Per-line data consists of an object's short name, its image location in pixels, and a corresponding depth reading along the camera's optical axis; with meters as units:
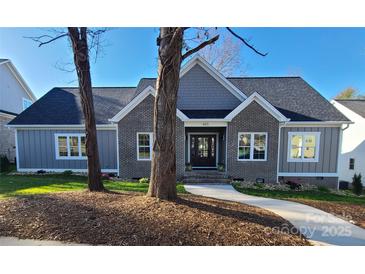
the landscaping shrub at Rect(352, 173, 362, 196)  9.82
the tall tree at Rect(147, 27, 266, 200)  4.19
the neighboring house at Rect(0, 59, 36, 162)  15.26
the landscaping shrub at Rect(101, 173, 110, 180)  10.03
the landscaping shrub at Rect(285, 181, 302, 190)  9.42
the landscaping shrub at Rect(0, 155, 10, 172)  11.78
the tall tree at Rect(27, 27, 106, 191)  5.27
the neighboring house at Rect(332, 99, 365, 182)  15.08
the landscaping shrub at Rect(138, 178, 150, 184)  9.23
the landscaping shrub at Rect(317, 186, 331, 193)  9.75
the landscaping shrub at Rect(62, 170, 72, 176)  10.84
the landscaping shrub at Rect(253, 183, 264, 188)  9.08
